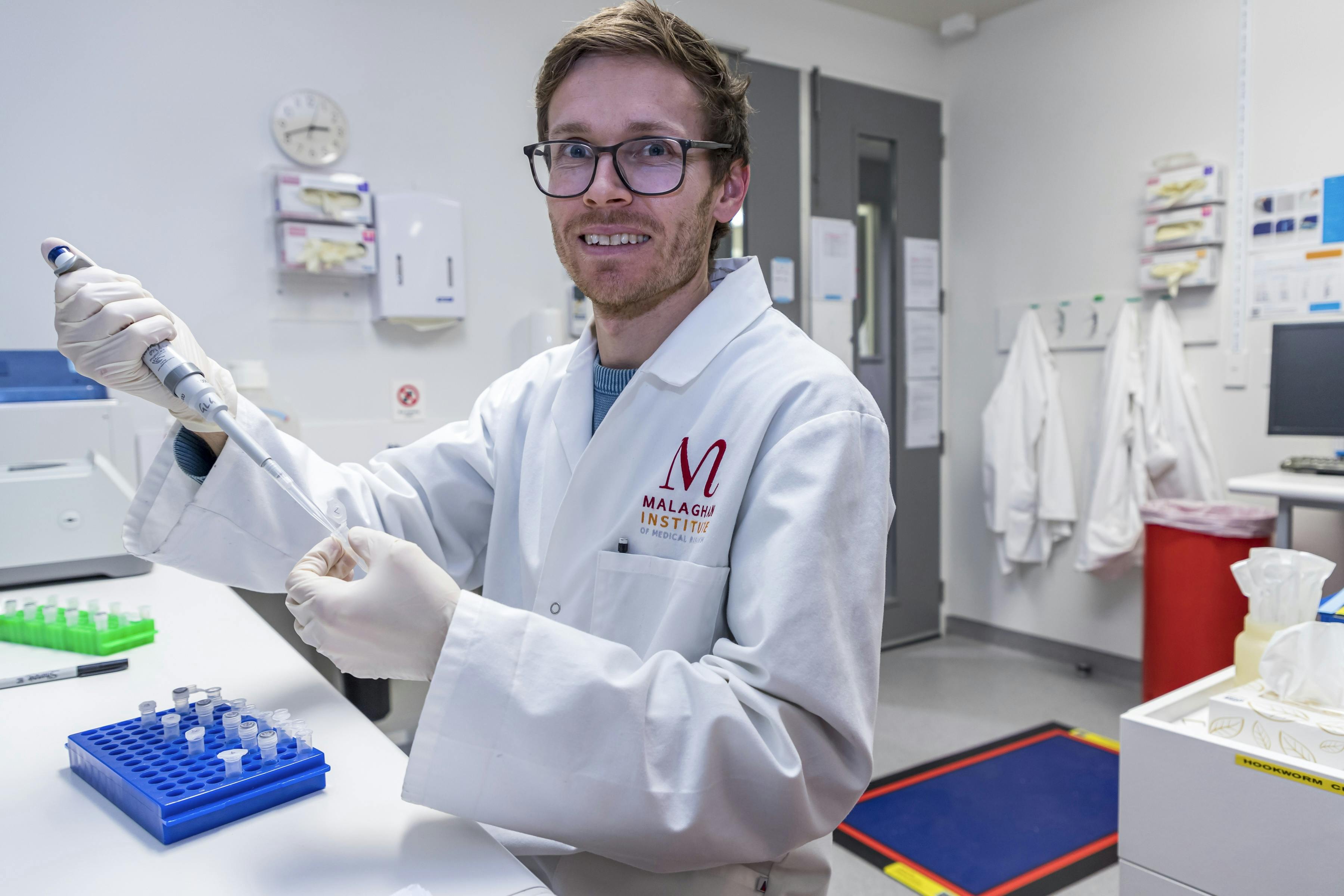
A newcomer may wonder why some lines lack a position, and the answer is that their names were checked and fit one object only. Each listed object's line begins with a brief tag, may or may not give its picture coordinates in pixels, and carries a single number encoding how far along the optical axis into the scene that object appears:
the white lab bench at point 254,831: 0.65
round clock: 2.35
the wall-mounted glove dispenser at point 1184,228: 2.83
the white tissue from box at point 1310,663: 1.17
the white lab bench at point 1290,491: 2.14
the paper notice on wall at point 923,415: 3.68
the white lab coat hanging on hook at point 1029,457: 3.33
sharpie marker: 1.05
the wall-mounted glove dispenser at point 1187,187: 2.83
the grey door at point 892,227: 3.44
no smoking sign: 2.56
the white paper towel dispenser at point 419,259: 2.47
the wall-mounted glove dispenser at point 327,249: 2.31
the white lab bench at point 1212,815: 1.07
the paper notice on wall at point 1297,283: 2.64
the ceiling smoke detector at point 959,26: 3.51
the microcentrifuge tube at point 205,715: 0.82
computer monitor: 2.46
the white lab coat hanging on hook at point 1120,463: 3.03
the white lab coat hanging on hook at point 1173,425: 2.91
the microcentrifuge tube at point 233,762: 0.73
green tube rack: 1.13
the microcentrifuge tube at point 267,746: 0.76
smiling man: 0.74
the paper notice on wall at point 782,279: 3.24
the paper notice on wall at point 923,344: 3.66
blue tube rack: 0.69
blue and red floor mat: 2.02
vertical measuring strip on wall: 2.81
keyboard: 2.40
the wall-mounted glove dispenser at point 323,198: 2.30
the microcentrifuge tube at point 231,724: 0.80
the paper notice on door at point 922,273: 3.64
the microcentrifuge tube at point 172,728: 0.81
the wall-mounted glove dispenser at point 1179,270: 2.85
